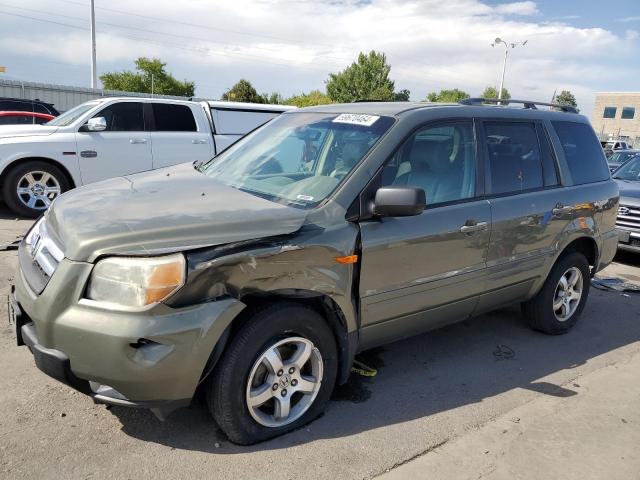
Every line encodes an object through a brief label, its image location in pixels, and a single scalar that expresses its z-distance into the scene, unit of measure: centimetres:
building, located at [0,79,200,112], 2680
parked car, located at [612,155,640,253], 735
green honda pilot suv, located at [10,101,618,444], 242
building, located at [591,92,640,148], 6900
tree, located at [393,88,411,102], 6207
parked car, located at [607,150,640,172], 1604
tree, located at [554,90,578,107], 8874
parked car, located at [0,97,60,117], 1354
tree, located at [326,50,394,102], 6088
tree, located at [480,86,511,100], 8325
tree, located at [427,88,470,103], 7291
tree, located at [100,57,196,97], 5788
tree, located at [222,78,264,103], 5269
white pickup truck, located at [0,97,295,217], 766
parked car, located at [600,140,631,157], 3253
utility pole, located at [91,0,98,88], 2970
